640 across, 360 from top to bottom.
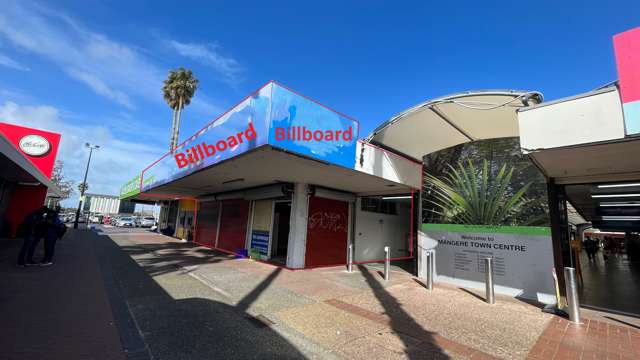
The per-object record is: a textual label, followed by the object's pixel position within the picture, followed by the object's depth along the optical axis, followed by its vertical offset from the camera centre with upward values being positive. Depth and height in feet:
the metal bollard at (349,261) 30.40 -3.85
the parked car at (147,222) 124.16 -3.60
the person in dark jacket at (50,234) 26.02 -2.31
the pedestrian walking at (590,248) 61.77 -2.29
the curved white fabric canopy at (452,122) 21.58 +9.35
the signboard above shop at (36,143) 58.18 +13.07
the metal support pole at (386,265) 26.86 -3.59
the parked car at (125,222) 118.42 -3.84
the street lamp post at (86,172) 89.61 +12.73
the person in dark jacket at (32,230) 24.72 -1.95
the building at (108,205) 201.46 +4.25
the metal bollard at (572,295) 16.20 -3.29
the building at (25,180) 47.41 +4.51
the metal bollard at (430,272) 23.59 -3.47
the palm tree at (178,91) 86.22 +36.86
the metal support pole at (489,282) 20.06 -3.42
